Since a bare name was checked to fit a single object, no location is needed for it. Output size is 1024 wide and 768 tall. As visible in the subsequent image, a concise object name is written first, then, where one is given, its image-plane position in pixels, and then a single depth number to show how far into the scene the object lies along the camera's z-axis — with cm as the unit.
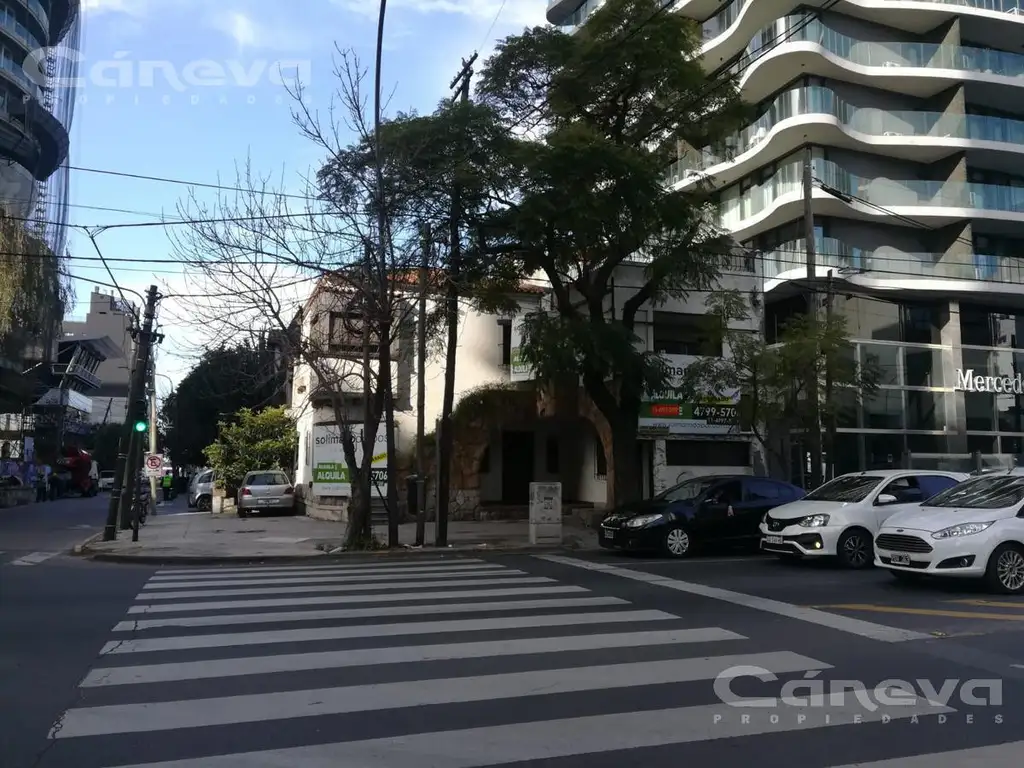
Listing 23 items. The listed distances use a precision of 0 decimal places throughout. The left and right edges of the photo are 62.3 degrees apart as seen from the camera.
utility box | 1806
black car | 1562
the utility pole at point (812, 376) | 1944
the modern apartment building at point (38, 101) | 4522
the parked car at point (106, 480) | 6425
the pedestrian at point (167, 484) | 4936
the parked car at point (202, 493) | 3612
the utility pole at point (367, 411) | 1647
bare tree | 1619
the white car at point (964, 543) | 1074
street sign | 2612
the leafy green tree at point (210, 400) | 1719
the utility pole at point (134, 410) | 1938
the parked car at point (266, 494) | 2788
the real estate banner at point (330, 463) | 2566
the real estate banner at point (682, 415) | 2322
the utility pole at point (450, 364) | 1745
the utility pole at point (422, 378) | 1712
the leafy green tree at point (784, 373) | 1939
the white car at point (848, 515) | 1370
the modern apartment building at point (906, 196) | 3053
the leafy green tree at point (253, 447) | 3359
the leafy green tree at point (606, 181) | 1670
